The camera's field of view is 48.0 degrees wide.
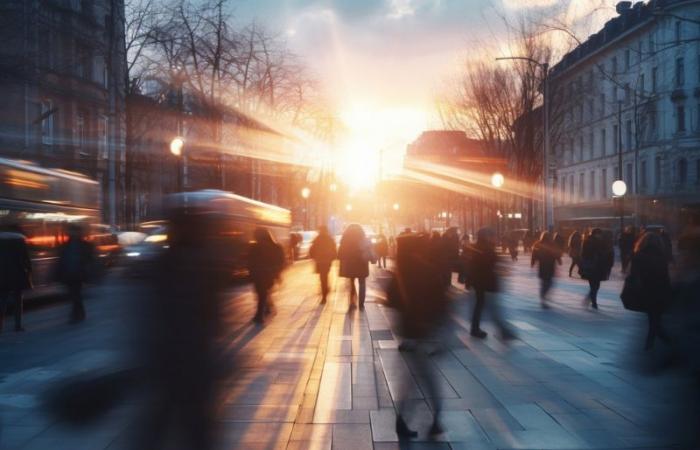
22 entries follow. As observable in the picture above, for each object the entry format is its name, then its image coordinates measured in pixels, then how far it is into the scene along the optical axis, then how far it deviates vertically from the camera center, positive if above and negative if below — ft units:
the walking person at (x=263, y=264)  46.93 -2.34
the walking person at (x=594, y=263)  55.57 -2.78
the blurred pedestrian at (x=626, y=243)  77.92 -2.04
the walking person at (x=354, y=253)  56.39 -2.09
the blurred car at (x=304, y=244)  162.91 -4.07
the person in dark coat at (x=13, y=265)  40.81 -2.09
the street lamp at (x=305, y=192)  155.55 +6.57
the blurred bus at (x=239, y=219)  80.43 +0.76
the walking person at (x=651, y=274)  31.94 -2.09
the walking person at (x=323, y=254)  60.49 -2.25
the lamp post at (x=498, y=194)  90.89 +4.92
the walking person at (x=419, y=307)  21.79 -2.29
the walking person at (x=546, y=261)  57.67 -2.74
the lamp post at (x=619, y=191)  85.40 +3.62
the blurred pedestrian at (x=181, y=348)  17.37 -2.72
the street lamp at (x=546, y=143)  115.35 +12.08
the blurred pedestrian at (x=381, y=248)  119.65 -3.62
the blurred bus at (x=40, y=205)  55.93 +1.59
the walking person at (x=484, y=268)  40.22 -2.26
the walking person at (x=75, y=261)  47.52 -2.15
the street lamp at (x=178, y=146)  85.15 +8.60
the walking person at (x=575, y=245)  82.99 -2.25
